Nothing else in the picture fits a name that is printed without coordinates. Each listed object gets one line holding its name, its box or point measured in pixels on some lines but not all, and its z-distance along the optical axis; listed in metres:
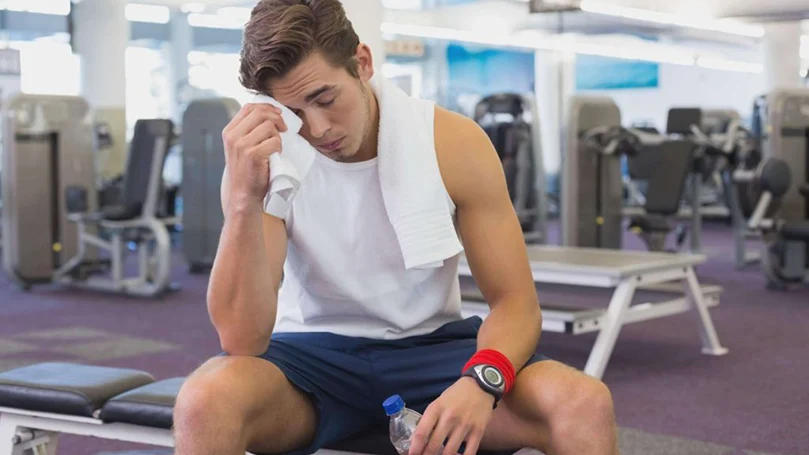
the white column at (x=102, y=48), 10.27
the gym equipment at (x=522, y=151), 7.48
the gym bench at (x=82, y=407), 1.90
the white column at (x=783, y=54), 13.88
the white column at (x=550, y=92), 13.55
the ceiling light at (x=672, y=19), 11.17
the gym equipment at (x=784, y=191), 5.82
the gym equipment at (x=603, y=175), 6.39
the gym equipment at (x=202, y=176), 6.84
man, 1.45
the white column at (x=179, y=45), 12.02
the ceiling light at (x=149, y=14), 11.76
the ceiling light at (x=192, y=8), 11.63
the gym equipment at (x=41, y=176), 6.34
